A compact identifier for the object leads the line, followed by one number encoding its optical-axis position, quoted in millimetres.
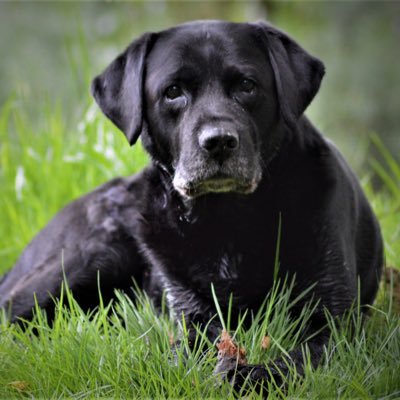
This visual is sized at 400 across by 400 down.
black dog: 6648
